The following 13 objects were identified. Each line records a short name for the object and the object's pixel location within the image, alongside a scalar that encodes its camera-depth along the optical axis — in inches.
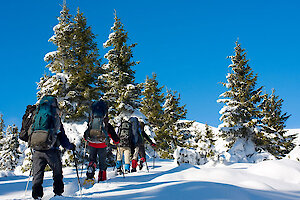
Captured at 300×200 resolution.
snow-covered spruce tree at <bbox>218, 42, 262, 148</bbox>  863.1
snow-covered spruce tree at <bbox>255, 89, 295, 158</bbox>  846.7
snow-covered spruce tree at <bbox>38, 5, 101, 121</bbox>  607.2
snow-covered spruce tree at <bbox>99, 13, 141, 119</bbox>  722.2
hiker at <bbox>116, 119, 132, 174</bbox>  345.0
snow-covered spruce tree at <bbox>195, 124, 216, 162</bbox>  697.6
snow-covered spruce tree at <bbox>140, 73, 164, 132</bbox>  1115.9
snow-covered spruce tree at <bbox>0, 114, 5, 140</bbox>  1797.5
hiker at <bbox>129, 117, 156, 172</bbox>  358.9
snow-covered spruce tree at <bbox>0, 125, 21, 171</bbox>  1334.9
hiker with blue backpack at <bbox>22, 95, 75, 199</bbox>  179.6
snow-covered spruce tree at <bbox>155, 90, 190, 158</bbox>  1072.2
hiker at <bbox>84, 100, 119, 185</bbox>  266.7
